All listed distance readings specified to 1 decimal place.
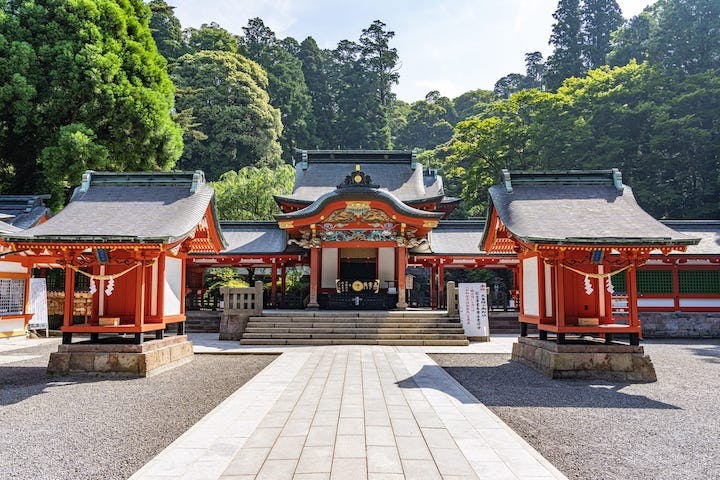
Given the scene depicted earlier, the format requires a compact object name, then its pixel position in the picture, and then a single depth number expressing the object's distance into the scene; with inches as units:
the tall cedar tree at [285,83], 1972.2
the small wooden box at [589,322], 397.4
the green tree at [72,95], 740.6
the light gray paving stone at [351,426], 217.6
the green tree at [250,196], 1091.9
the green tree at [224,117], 1566.2
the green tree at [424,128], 2466.8
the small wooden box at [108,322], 399.9
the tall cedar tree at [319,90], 2133.4
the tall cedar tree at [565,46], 1747.0
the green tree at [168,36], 1807.3
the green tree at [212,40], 1910.7
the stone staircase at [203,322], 714.2
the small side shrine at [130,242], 372.2
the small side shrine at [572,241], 372.8
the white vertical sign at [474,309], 607.5
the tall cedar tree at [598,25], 1844.2
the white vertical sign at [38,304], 660.7
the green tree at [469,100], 2586.9
